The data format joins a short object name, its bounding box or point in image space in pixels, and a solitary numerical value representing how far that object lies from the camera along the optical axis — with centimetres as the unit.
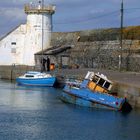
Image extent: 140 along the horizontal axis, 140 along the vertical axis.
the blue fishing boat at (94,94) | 3091
